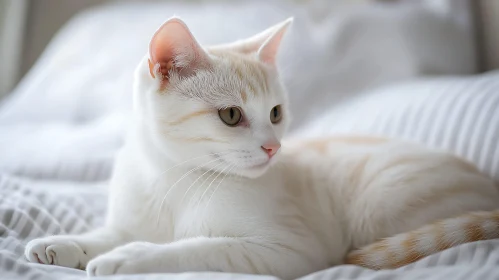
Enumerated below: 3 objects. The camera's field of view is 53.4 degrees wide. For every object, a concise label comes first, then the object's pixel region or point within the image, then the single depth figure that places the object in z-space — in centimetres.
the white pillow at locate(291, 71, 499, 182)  148
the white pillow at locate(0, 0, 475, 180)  197
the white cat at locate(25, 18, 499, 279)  103
